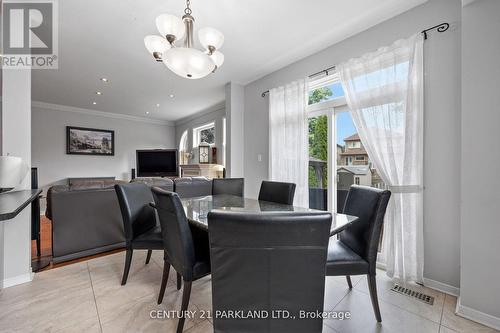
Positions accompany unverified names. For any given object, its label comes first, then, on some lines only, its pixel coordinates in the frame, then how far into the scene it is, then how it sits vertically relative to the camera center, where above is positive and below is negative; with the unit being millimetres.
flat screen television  6227 +77
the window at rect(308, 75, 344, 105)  2748 +1031
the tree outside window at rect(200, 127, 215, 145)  6041 +893
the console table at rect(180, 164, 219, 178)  5460 -109
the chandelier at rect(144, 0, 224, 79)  1556 +1000
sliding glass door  2594 +191
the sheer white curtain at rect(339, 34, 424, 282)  1970 +268
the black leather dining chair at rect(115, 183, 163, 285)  1858 -523
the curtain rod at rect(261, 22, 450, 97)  1854 +1229
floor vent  1726 -1081
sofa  2350 -634
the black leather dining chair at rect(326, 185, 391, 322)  1432 -584
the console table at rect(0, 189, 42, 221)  1049 -234
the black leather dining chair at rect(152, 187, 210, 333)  1302 -502
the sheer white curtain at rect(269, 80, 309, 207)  2953 +420
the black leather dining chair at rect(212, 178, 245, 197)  2920 -280
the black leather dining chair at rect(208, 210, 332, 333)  800 -391
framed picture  5664 +671
